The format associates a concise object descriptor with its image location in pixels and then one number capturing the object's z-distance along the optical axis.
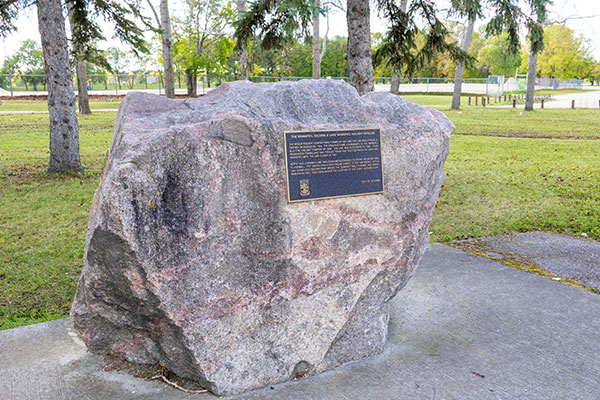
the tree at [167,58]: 17.98
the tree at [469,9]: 8.35
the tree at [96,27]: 10.78
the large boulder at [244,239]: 3.04
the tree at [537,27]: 8.15
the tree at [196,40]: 32.61
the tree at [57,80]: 9.09
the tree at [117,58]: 65.80
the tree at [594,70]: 61.34
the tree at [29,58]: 59.34
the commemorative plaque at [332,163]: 3.48
